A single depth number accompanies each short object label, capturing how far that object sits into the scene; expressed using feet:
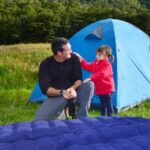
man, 17.17
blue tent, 24.47
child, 20.06
